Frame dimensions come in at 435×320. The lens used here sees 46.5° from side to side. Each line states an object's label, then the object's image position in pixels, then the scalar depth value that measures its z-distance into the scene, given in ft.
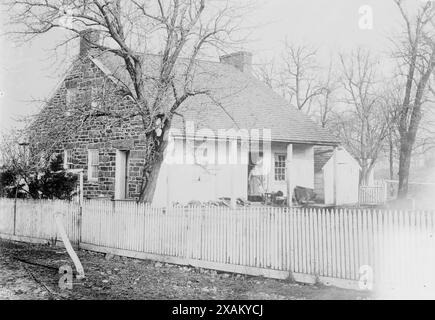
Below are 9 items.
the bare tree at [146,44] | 41.88
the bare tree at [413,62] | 66.69
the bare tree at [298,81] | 130.00
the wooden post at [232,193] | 51.66
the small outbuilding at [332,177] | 82.28
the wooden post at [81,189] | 45.60
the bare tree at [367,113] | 120.06
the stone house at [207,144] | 60.80
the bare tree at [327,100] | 134.51
